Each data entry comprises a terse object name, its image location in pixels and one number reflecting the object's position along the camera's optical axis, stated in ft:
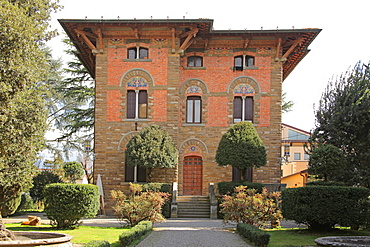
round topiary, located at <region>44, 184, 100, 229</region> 53.98
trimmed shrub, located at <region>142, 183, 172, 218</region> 75.77
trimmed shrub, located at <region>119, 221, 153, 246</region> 40.52
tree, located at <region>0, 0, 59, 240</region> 41.96
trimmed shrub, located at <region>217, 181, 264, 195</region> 75.54
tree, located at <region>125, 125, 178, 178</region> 78.12
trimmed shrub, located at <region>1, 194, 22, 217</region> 72.84
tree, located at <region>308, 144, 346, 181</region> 53.62
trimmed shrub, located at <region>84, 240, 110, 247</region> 33.13
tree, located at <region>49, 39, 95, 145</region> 116.98
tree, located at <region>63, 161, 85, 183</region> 74.70
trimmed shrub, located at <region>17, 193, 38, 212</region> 100.16
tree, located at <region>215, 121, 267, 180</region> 77.41
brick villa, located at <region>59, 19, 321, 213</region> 83.97
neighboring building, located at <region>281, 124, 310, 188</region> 184.85
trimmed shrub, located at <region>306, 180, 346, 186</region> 52.13
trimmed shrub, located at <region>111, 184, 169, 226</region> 56.39
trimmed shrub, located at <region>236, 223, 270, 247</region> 40.49
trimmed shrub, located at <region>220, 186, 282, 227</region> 54.75
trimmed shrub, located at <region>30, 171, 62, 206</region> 88.53
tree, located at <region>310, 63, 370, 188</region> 68.90
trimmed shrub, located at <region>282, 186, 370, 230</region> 46.78
